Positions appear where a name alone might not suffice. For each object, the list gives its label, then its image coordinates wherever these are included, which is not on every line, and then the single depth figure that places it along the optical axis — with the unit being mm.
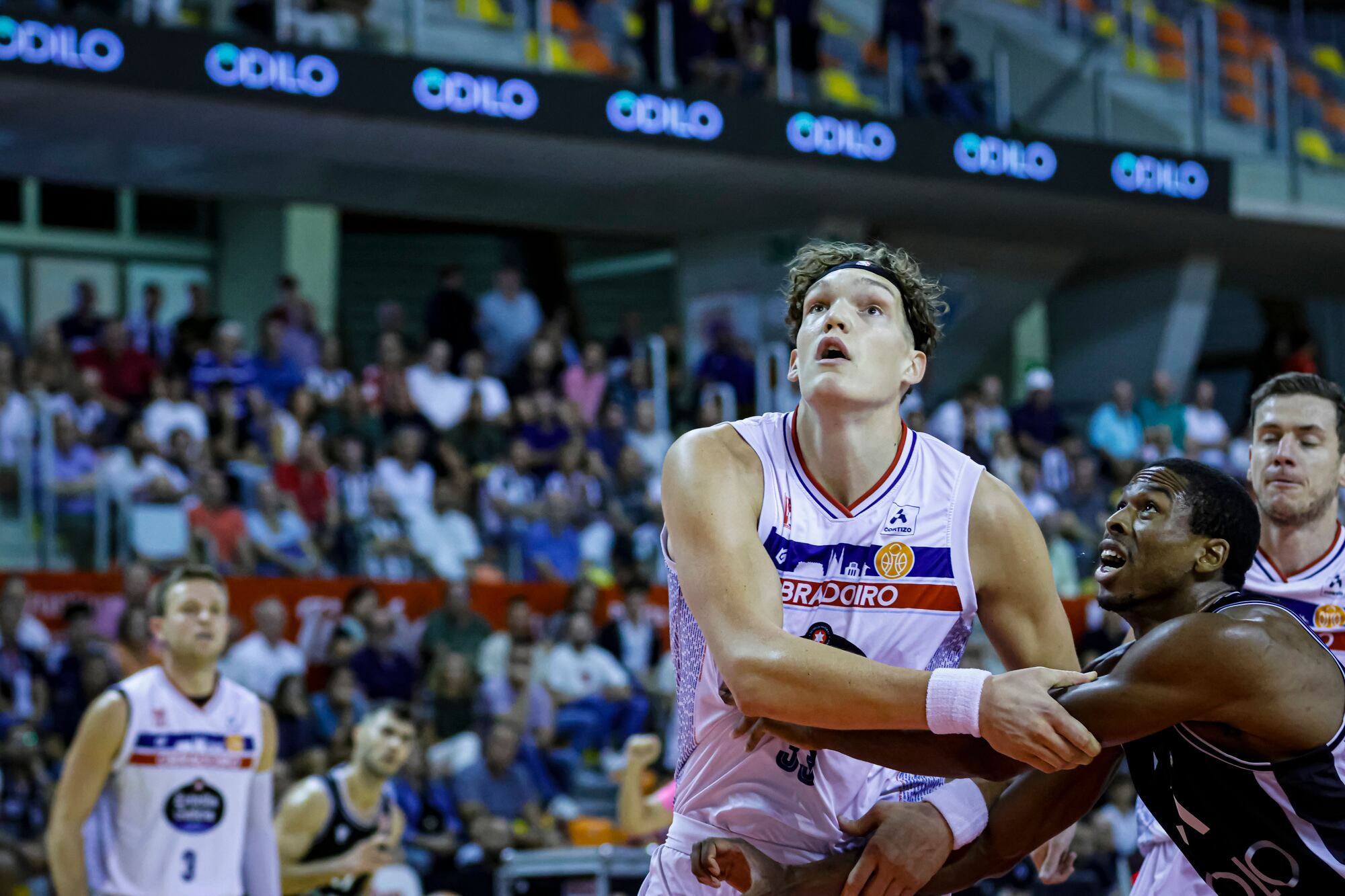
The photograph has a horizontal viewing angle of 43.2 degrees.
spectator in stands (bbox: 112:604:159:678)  11281
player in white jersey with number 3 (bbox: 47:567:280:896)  7242
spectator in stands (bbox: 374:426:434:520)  13836
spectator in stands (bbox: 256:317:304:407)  14586
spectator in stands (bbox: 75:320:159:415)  14031
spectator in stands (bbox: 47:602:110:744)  11086
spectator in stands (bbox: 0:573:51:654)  11273
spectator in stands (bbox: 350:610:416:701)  12172
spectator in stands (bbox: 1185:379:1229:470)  18078
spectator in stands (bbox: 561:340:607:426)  16109
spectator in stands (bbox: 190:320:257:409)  14312
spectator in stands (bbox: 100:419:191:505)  12508
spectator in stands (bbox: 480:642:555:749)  12508
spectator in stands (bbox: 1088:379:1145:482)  18312
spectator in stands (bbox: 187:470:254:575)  12477
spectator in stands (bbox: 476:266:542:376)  16781
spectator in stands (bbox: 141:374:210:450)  13367
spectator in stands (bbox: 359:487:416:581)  13336
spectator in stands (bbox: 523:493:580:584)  14172
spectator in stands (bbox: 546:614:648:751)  12797
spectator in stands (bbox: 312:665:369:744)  11594
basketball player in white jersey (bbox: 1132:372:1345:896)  5949
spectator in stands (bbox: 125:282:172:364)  14758
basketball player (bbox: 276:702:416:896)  8719
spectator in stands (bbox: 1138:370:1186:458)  18391
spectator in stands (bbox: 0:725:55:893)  10070
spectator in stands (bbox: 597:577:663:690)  13430
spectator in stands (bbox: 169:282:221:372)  14523
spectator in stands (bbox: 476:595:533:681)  12828
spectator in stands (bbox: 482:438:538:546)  14156
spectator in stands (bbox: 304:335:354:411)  14664
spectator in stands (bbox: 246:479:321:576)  12836
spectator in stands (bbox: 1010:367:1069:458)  17891
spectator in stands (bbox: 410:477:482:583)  13656
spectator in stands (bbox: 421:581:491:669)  12789
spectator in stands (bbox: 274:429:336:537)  13305
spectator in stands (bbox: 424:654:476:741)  12328
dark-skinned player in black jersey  3879
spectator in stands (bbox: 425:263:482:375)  16375
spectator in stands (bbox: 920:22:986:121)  18188
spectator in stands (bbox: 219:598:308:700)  11844
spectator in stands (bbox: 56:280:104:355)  14375
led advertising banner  14148
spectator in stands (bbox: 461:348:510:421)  15211
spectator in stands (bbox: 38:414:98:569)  12449
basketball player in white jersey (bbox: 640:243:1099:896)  4363
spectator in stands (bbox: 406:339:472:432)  15078
